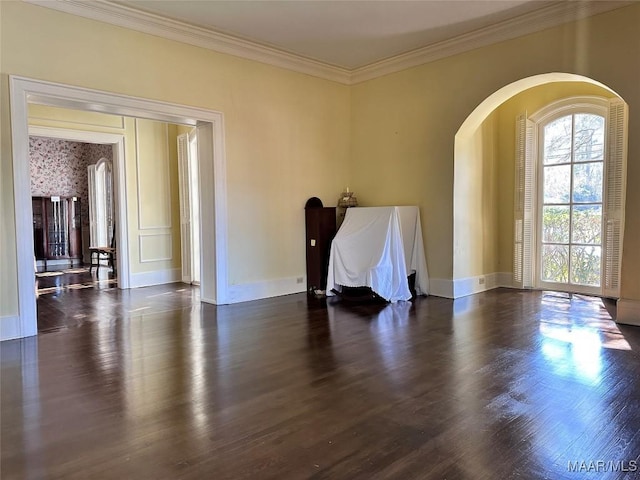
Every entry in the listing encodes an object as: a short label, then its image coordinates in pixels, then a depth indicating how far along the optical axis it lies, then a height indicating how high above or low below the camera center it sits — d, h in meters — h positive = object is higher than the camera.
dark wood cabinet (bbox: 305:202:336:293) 6.01 -0.34
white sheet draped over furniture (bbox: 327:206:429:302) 5.37 -0.44
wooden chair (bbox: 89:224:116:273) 8.14 -0.60
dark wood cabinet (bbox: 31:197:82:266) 9.86 -0.17
